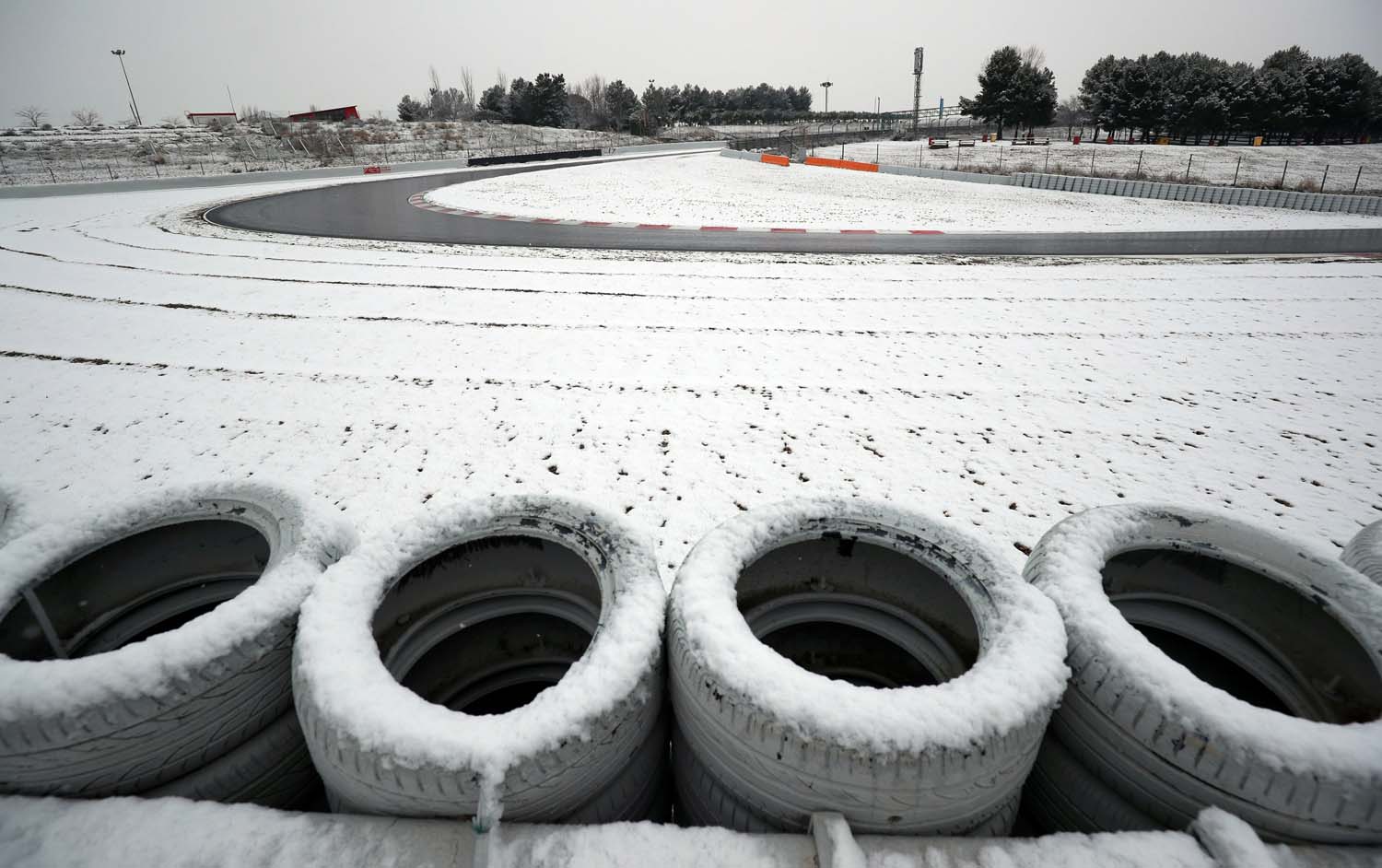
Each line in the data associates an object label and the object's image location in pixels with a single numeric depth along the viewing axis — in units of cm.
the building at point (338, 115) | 8112
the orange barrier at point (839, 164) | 3308
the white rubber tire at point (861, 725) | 156
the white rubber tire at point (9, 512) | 369
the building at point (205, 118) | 7389
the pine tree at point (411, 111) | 9400
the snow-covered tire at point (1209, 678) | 157
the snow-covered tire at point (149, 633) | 171
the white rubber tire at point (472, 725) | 157
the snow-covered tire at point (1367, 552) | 241
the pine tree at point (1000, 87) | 6562
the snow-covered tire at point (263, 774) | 190
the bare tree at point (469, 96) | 13600
